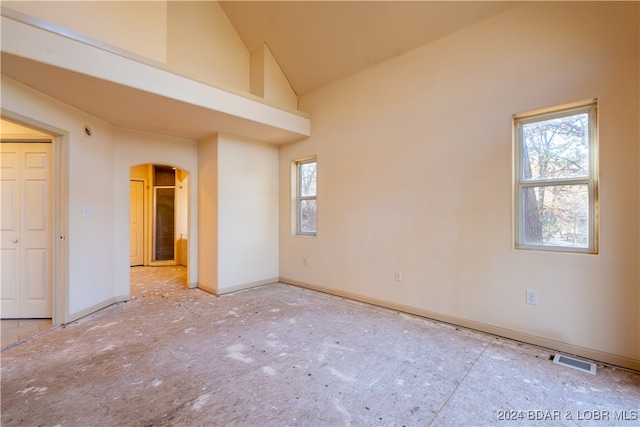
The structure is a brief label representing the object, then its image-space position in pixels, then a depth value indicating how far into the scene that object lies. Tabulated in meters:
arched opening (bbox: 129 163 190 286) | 6.54
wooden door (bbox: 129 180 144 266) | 6.47
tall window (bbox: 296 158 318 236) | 4.76
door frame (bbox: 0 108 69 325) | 3.10
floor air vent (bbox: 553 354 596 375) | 2.25
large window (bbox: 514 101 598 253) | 2.47
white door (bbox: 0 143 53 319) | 3.25
